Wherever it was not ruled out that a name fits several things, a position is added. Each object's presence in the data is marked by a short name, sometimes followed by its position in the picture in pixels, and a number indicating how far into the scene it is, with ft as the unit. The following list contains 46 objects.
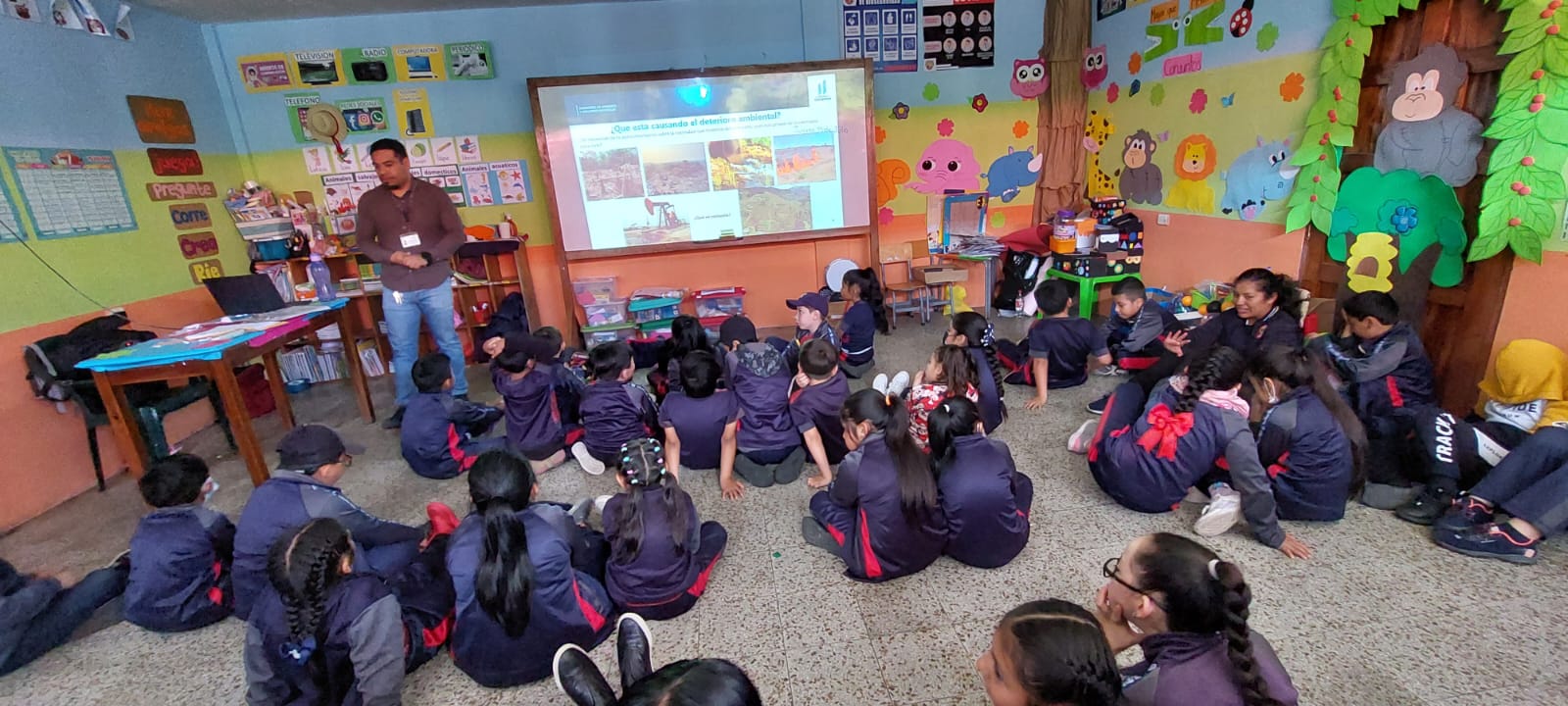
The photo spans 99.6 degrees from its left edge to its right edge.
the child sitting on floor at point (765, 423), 9.29
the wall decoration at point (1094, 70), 16.02
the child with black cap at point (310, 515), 6.32
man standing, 11.87
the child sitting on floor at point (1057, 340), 11.44
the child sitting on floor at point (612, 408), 9.48
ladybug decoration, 11.73
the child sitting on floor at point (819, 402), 8.98
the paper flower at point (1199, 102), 13.04
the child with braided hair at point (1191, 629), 3.68
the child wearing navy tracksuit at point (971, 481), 6.65
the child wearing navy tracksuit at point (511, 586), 5.40
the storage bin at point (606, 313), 16.20
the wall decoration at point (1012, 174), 17.47
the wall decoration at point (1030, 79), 16.78
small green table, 14.99
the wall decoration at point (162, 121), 12.43
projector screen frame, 14.92
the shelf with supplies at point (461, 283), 15.30
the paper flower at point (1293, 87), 10.94
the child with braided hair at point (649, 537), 6.23
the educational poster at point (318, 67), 14.92
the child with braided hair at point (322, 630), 4.89
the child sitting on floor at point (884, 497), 6.38
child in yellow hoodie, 7.46
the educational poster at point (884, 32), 16.07
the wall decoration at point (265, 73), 14.84
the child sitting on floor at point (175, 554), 6.56
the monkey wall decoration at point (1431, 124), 8.69
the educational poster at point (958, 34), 16.28
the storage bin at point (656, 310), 15.89
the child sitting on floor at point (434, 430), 9.68
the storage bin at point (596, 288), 16.66
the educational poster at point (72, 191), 10.17
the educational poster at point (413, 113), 15.37
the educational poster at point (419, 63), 15.11
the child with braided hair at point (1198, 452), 7.16
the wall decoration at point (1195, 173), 13.19
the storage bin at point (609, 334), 16.05
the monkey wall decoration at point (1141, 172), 14.83
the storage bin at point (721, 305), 16.83
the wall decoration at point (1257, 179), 11.48
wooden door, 8.45
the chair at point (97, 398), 9.84
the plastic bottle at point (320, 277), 15.01
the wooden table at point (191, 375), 9.04
